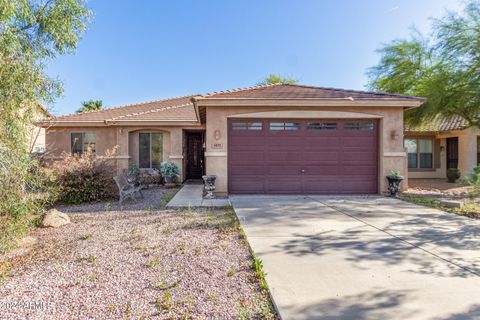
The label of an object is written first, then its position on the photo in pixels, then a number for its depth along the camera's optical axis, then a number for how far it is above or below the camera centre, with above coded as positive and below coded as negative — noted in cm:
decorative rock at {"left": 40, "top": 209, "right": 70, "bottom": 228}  653 -143
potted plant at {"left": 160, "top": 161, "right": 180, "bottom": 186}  1381 -66
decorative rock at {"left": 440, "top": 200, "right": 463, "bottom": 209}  846 -134
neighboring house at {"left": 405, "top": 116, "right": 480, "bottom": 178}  1706 +63
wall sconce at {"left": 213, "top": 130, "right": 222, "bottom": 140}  1023 +83
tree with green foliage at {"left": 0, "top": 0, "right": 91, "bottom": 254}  428 +87
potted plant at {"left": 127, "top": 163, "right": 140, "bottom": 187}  1142 -71
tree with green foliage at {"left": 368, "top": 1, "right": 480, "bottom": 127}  1159 +416
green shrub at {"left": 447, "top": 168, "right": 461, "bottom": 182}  1583 -82
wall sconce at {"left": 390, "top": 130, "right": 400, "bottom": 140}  1051 +88
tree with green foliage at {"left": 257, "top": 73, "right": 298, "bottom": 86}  3816 +1058
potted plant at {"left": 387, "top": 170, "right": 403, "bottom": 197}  1013 -81
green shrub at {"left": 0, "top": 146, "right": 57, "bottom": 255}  415 -59
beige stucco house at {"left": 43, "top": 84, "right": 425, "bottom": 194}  1023 +63
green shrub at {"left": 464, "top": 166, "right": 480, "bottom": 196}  894 -67
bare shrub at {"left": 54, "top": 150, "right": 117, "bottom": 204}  916 -67
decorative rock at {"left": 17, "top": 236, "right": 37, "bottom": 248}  523 -158
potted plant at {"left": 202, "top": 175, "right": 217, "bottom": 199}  983 -94
